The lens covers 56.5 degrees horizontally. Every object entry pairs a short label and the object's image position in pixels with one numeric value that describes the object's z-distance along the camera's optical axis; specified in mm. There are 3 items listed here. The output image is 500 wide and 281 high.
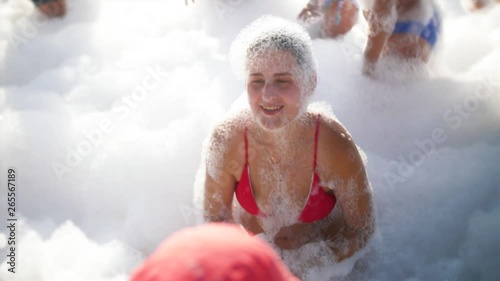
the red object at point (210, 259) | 924
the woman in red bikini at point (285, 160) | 1898
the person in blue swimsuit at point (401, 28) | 3008
